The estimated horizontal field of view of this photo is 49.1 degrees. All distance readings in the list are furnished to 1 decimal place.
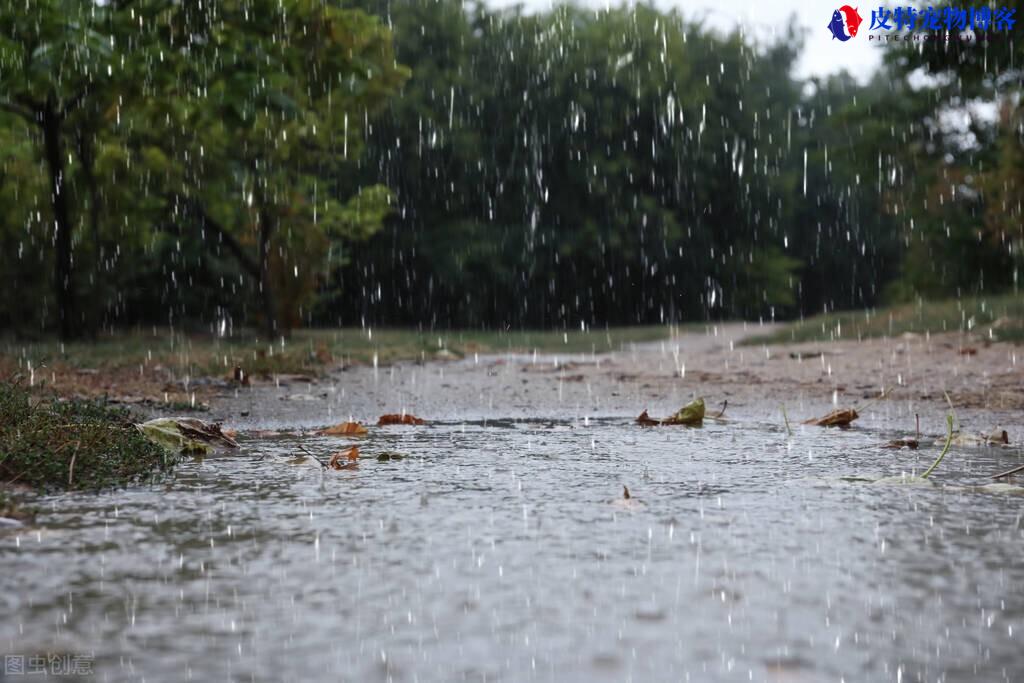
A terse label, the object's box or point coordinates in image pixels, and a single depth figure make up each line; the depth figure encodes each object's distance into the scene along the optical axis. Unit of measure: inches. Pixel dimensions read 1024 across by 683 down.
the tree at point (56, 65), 369.4
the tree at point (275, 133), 461.4
